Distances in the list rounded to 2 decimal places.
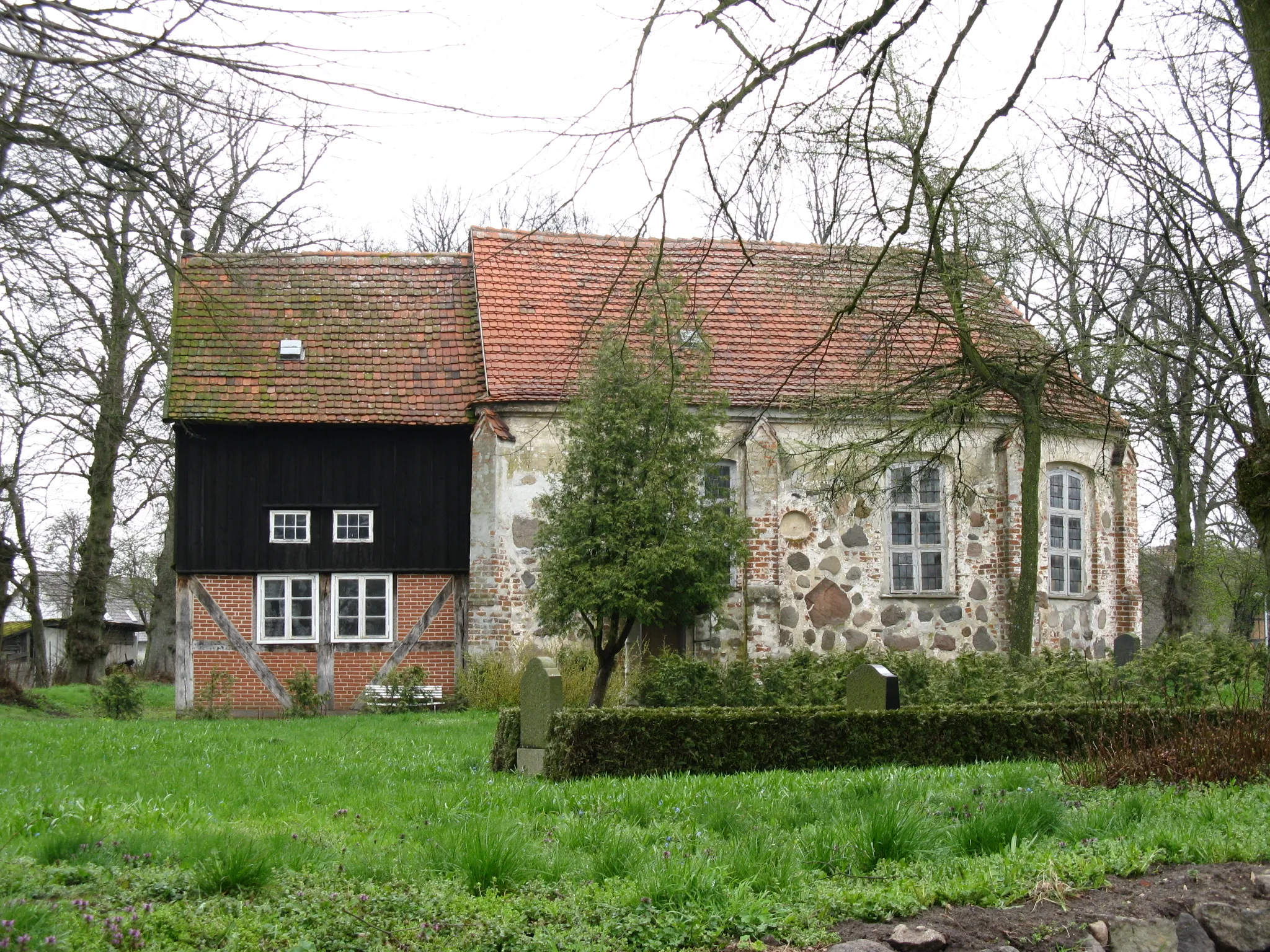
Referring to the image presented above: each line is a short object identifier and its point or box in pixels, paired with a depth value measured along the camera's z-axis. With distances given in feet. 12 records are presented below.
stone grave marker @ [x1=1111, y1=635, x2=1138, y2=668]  67.77
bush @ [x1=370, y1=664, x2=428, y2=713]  68.85
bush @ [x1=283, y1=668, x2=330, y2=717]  68.90
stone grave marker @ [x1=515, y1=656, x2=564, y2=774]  37.68
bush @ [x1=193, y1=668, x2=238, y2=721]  68.64
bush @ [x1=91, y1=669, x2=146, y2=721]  67.05
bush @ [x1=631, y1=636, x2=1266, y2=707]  49.62
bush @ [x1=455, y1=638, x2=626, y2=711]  65.36
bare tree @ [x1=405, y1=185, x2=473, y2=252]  119.03
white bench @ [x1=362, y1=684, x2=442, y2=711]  69.05
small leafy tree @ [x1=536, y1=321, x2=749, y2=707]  52.95
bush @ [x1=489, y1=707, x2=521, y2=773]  39.37
